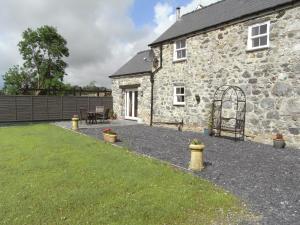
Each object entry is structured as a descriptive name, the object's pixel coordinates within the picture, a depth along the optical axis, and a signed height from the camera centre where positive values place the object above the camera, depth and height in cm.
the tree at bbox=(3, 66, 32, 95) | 3297 +309
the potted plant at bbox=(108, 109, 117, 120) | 2302 -89
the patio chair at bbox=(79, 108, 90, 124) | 2092 -72
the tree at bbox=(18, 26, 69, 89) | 3266 +609
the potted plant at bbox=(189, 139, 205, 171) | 736 -138
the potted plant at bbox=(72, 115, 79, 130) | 1567 -105
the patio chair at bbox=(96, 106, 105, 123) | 1917 -55
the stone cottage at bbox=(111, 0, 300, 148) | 1070 +196
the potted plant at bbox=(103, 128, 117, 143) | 1155 -132
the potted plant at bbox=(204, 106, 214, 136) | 1381 -113
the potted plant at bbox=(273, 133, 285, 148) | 1064 -139
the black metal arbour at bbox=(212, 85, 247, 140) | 1254 -23
